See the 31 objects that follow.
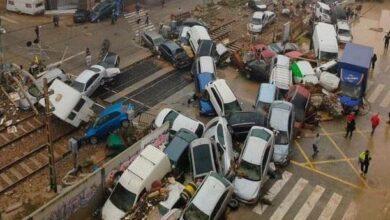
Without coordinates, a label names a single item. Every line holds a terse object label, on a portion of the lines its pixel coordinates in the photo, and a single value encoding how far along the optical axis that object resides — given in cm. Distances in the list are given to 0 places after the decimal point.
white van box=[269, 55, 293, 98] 2842
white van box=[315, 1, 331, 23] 4119
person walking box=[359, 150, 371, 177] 2241
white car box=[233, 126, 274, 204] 2042
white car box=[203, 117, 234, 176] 2155
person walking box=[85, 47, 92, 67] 3126
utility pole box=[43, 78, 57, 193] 1731
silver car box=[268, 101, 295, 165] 2302
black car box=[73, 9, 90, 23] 3850
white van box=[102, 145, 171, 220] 1895
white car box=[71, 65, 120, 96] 2689
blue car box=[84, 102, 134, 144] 2391
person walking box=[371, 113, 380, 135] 2564
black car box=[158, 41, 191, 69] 3216
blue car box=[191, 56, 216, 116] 2703
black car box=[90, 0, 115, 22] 3919
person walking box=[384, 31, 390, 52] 3744
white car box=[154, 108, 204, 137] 2372
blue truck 2791
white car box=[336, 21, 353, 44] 3797
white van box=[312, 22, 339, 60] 3359
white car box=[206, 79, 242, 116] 2595
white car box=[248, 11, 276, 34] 3912
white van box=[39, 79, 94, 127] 2439
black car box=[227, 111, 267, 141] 2400
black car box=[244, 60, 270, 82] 3102
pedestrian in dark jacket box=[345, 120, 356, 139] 2522
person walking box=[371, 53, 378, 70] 3359
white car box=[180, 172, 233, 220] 1836
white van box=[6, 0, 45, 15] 3884
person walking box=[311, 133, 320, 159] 2412
